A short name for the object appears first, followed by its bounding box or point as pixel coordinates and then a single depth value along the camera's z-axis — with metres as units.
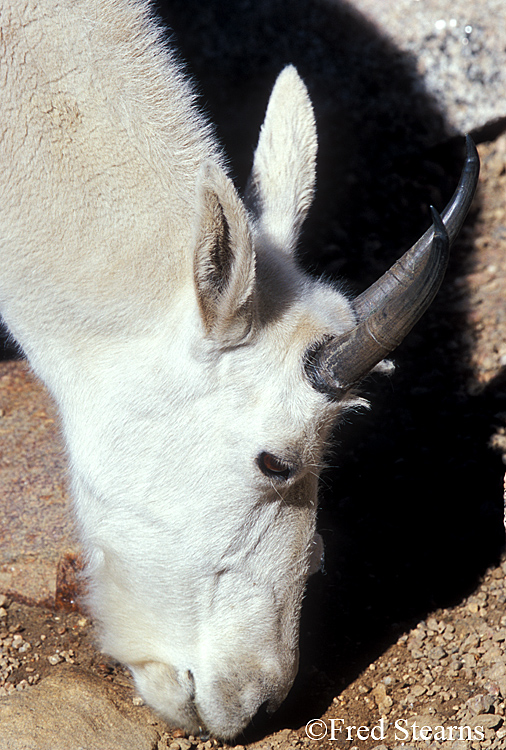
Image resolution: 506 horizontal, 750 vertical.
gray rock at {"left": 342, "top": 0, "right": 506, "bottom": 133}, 5.95
